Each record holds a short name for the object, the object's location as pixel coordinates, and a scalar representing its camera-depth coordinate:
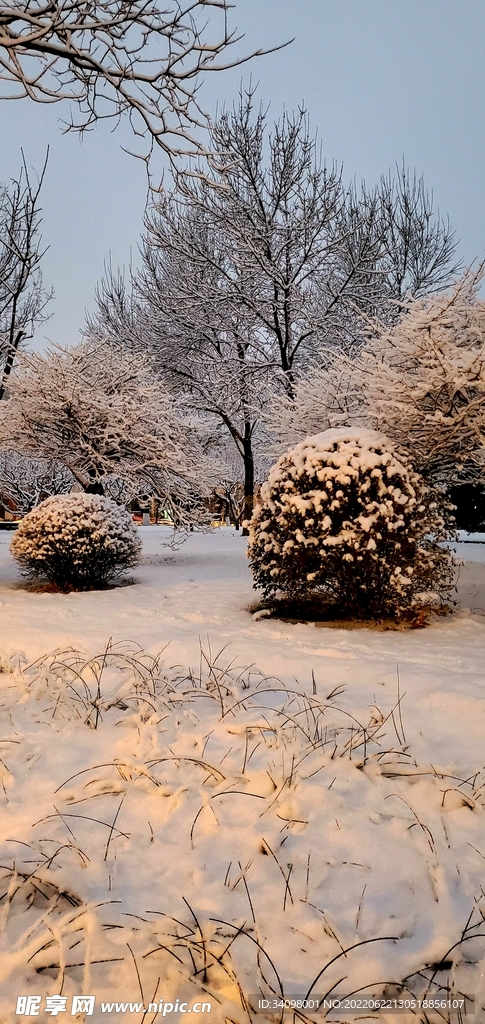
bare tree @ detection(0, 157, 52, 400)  14.59
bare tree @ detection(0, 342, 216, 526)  10.14
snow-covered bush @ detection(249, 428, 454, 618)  5.32
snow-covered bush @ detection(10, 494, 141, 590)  8.11
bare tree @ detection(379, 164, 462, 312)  16.72
